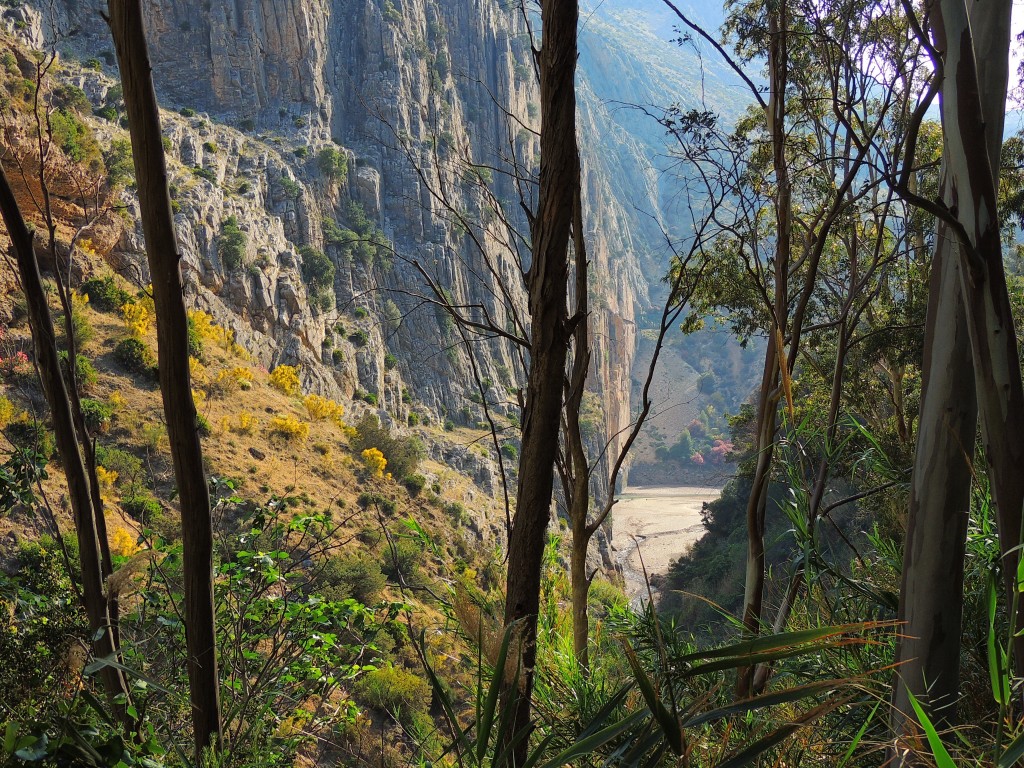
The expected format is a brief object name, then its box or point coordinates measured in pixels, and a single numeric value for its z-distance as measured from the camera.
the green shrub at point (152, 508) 9.17
